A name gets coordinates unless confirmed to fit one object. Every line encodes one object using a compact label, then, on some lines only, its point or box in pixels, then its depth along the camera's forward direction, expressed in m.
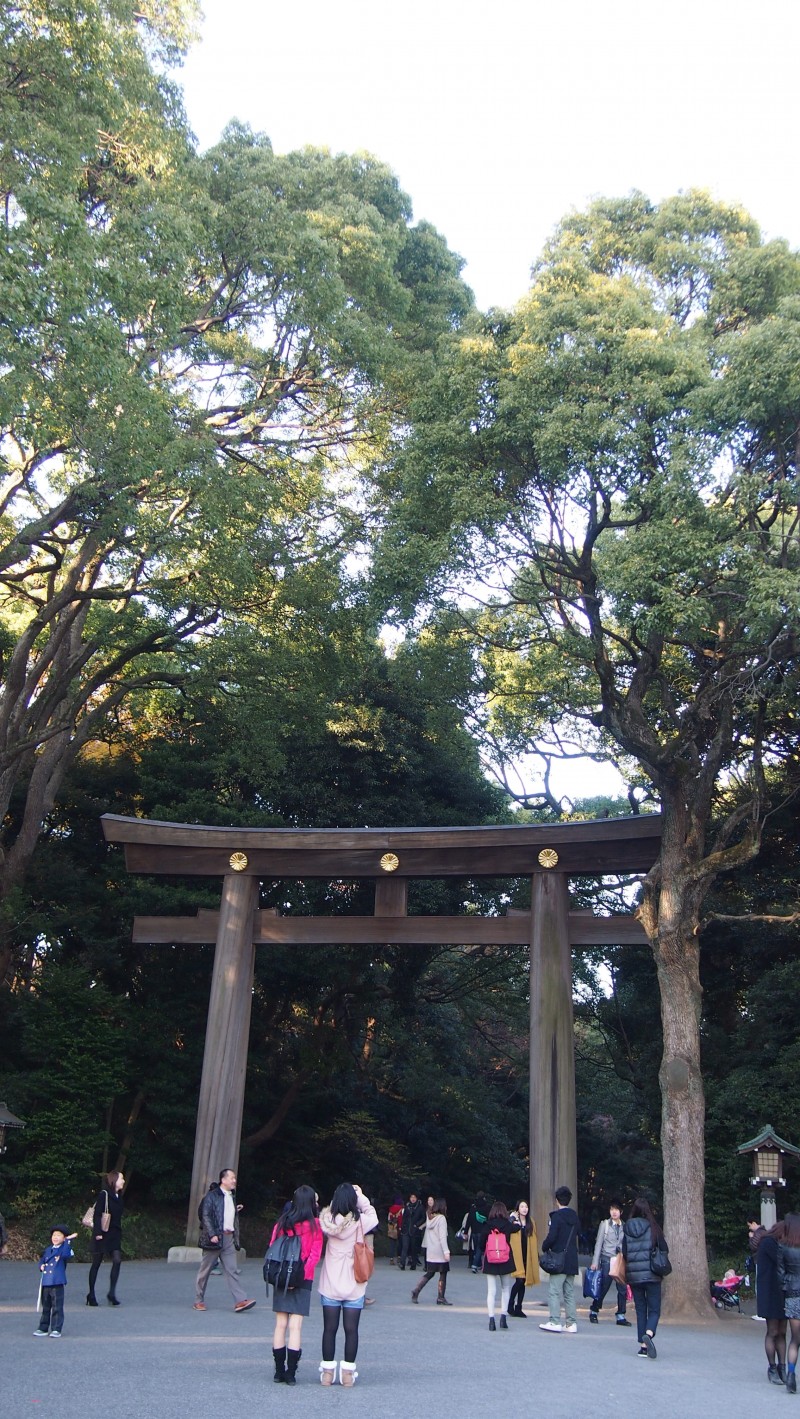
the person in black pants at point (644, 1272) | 8.09
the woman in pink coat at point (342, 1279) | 6.31
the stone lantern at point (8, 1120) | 13.04
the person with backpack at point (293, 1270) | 6.31
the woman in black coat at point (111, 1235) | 9.41
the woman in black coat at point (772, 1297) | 7.45
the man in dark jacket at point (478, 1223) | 15.63
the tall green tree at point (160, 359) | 10.79
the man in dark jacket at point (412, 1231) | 15.78
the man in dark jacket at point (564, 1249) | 8.94
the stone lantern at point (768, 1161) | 13.42
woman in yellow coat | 9.87
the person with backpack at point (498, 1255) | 9.12
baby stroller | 12.70
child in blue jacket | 7.59
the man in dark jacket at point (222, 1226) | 8.93
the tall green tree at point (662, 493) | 10.80
